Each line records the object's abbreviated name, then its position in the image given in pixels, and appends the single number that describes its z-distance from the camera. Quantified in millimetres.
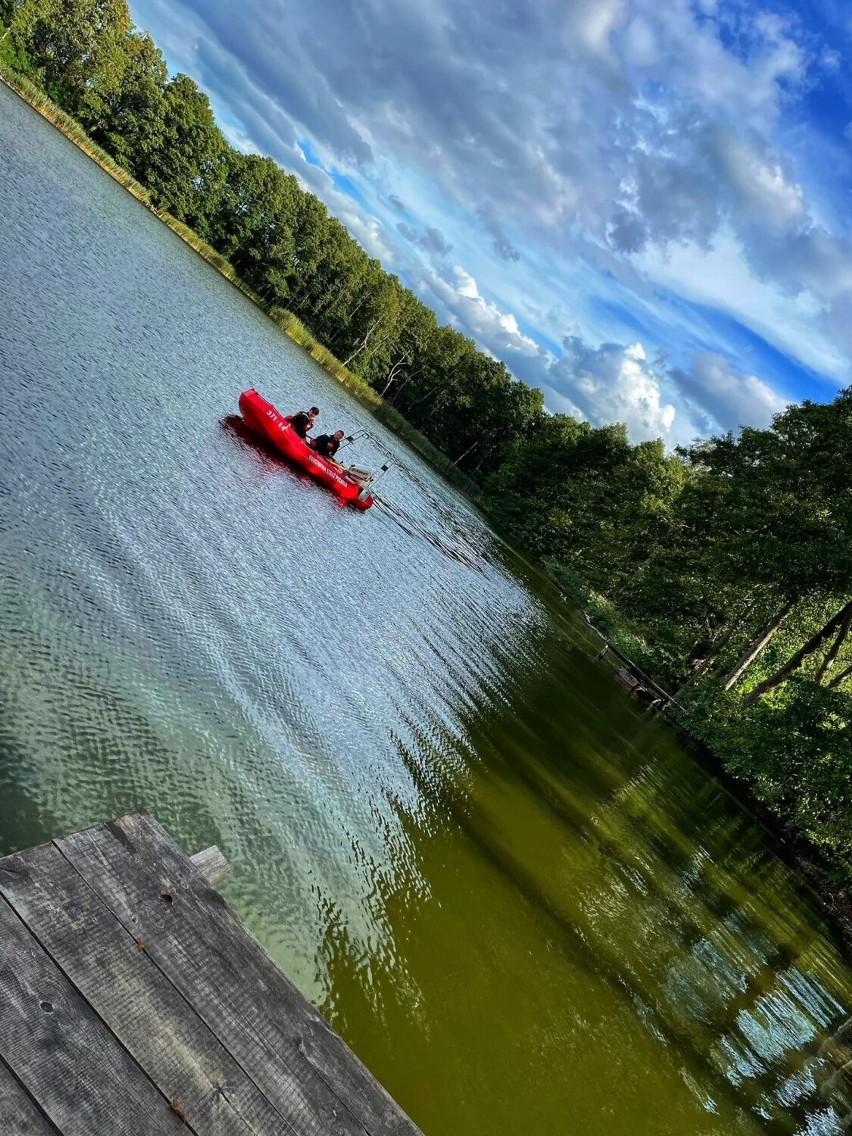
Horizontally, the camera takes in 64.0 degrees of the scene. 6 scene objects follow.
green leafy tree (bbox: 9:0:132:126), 52062
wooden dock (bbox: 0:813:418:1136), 2398
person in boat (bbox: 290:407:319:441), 21953
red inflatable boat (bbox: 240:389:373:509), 20156
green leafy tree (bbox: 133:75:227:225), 56875
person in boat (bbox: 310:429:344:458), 23250
